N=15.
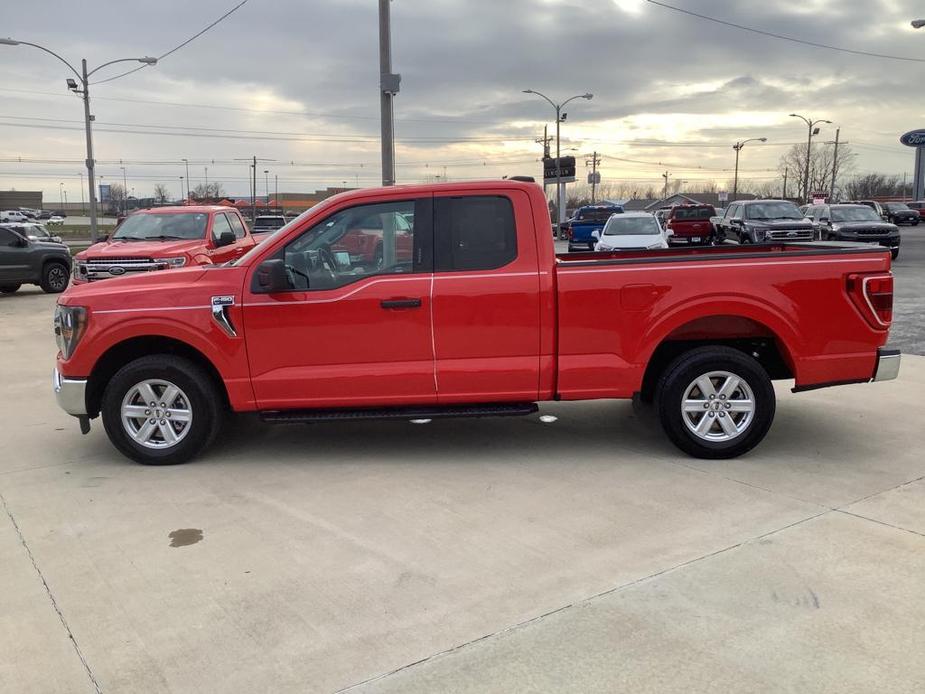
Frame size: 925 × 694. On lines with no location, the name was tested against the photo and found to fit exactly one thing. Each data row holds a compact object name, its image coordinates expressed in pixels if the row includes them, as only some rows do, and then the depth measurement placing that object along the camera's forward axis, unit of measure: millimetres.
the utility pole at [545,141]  61047
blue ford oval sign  65500
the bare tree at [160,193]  126388
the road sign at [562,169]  50281
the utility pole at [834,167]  98938
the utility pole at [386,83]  12156
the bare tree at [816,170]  104938
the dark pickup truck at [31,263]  17469
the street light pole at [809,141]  63219
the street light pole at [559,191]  44106
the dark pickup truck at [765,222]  21453
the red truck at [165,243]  12797
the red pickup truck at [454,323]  5371
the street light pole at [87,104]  27812
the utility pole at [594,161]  119750
